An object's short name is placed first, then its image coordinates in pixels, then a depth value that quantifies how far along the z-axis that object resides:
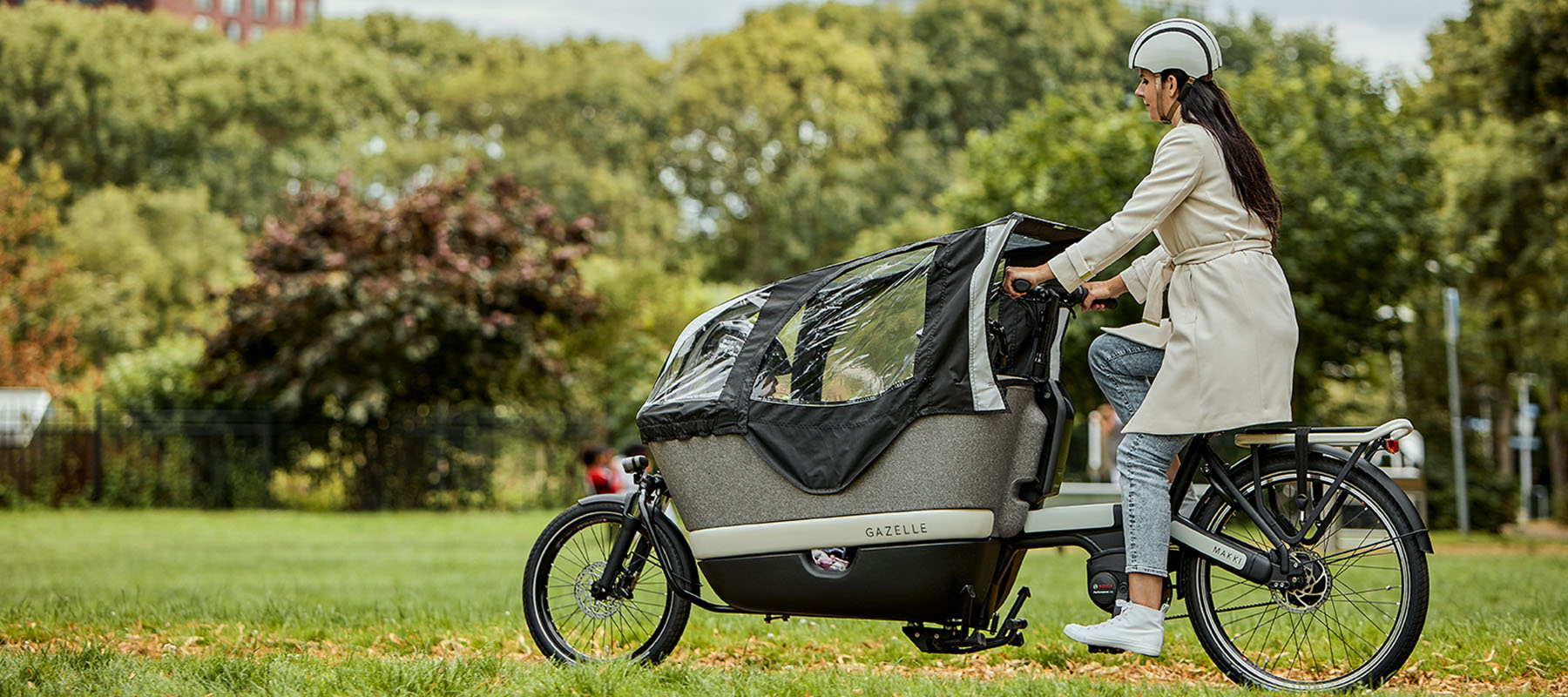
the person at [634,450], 9.26
